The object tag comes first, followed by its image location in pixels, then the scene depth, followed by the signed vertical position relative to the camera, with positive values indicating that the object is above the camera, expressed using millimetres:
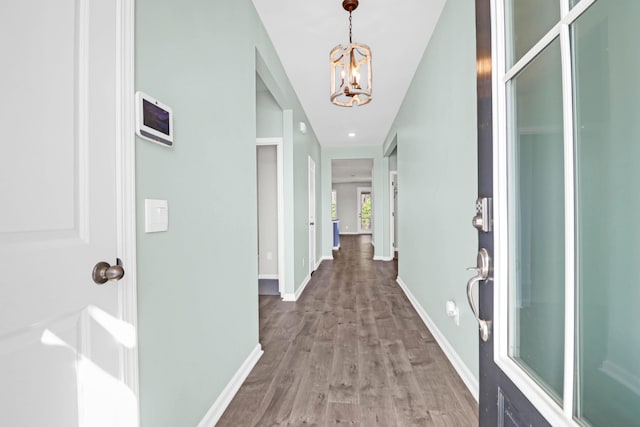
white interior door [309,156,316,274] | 5012 -34
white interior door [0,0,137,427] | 625 -1
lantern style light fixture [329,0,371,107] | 2010 +969
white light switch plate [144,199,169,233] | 1021 -4
